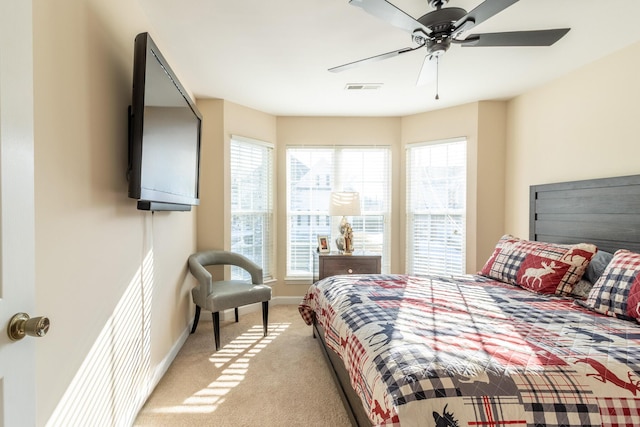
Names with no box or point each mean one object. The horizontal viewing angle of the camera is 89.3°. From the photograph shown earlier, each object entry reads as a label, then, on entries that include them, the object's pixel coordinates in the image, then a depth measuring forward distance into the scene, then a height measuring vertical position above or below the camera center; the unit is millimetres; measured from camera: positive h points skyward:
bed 1113 -581
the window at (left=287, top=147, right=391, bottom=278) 4285 +196
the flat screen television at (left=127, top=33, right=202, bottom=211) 1562 +440
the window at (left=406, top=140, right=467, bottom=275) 3896 +39
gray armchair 2867 -752
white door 750 +2
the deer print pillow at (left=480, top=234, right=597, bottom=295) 2217 -402
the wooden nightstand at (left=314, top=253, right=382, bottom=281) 3676 -616
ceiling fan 1531 +984
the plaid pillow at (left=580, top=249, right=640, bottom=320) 1719 -443
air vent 3184 +1236
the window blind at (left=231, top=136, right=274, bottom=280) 3855 +90
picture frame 3969 -426
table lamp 3816 +10
